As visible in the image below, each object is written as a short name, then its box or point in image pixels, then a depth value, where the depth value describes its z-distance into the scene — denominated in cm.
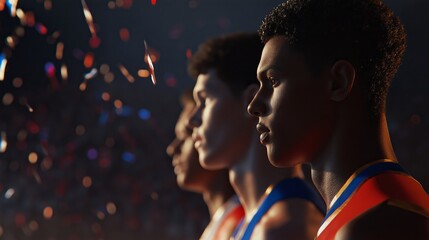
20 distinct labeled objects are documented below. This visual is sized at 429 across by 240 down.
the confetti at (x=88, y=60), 397
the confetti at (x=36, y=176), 405
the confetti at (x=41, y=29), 373
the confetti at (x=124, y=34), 371
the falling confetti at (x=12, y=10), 346
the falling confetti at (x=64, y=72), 402
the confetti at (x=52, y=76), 398
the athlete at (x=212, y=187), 218
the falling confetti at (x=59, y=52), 386
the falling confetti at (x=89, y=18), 363
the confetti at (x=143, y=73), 365
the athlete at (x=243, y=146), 167
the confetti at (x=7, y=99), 397
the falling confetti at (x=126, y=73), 385
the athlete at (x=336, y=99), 119
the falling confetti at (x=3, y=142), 413
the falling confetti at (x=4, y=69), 318
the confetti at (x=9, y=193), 403
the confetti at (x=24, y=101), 408
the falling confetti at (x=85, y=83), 394
